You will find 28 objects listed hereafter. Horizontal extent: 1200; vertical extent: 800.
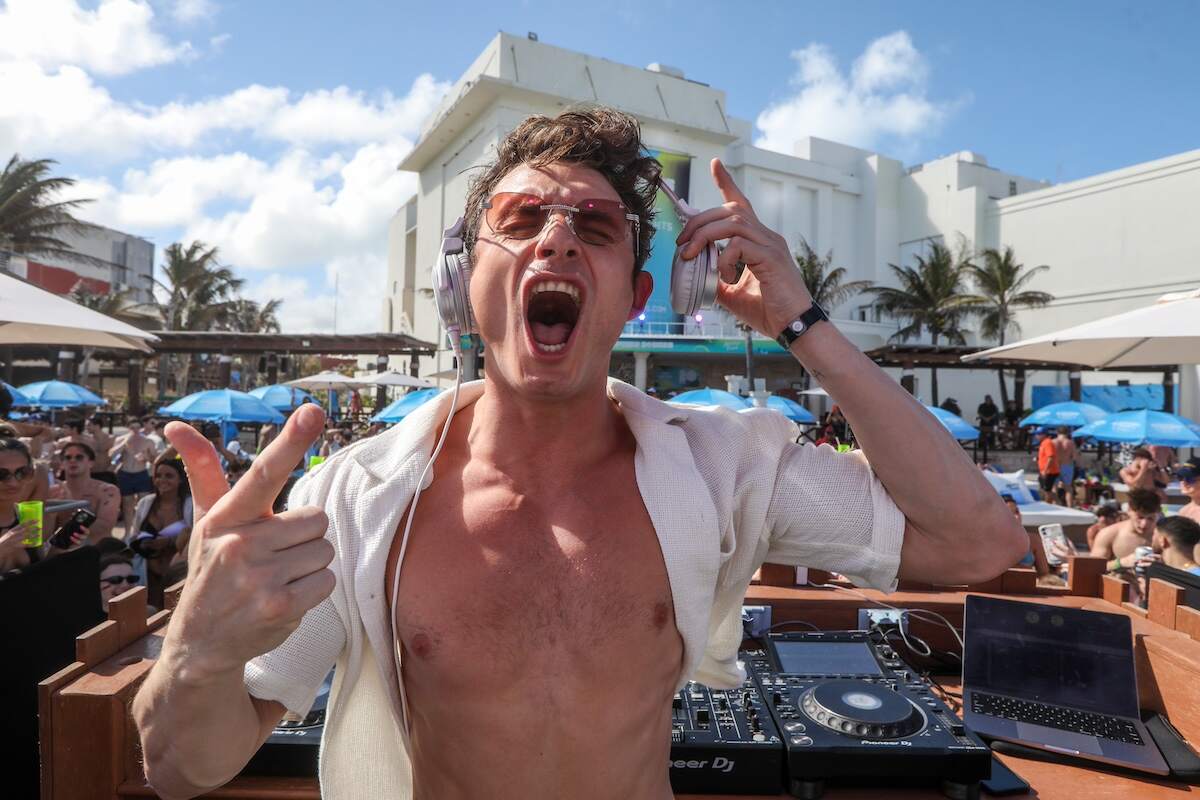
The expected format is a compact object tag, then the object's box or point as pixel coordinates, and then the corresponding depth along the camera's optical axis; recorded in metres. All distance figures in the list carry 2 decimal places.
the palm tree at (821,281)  31.20
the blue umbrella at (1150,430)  11.65
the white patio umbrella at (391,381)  19.11
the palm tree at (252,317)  50.41
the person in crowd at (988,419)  24.64
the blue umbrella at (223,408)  12.15
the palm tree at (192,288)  35.66
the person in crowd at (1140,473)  9.00
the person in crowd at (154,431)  10.93
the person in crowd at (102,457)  8.33
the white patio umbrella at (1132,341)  4.90
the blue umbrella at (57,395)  15.78
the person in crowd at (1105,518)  7.49
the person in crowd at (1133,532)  6.39
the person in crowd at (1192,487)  6.53
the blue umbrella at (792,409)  15.24
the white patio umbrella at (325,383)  19.66
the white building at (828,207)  31.75
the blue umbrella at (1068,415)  15.54
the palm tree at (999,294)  31.56
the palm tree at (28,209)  24.81
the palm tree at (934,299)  32.75
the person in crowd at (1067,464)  13.30
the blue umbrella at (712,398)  12.71
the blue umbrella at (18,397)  16.17
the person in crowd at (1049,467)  13.30
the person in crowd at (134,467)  8.96
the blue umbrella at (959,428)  12.45
